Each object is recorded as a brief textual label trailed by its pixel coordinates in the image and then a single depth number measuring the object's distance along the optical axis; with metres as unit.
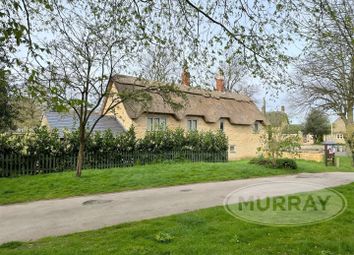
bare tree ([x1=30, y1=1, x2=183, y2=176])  13.59
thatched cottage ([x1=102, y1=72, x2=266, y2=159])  27.97
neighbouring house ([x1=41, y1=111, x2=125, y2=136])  24.16
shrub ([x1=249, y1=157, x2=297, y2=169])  21.19
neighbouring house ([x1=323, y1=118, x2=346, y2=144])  69.50
